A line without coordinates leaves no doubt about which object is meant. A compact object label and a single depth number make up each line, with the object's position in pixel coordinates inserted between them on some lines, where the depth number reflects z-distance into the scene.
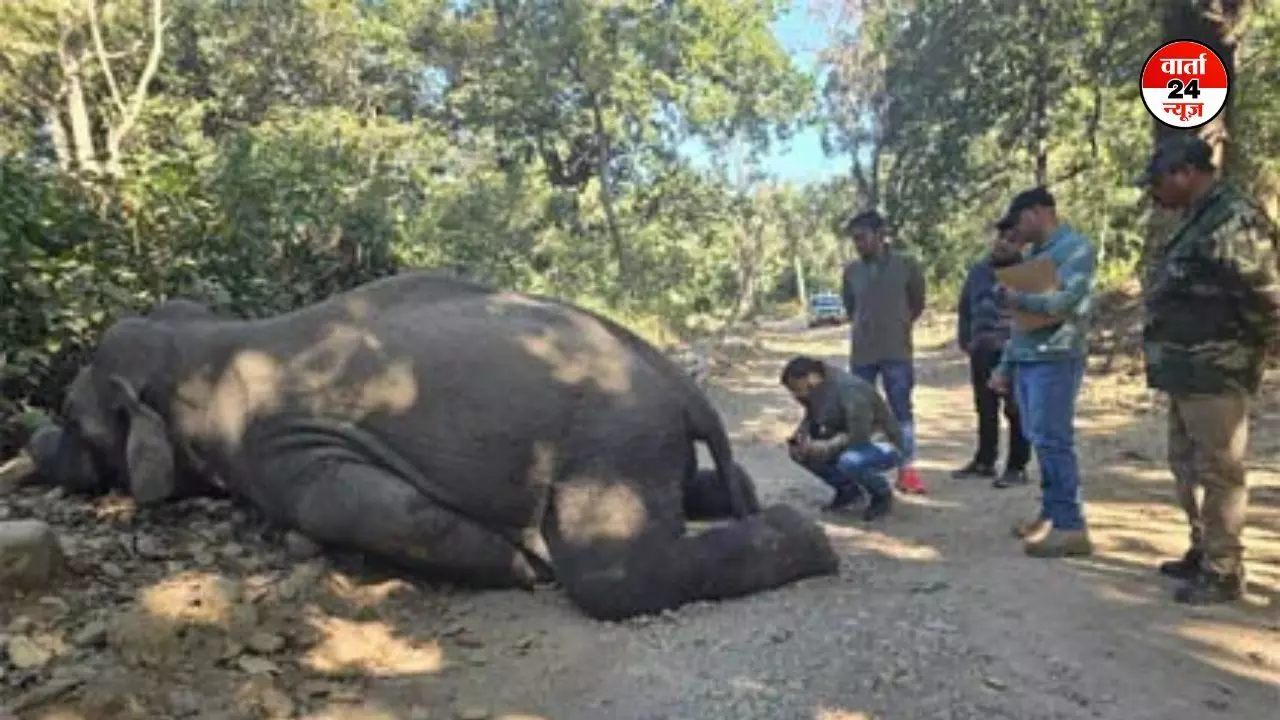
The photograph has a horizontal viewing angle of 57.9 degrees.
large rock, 4.32
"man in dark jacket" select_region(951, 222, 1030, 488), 7.56
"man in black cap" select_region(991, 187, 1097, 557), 5.45
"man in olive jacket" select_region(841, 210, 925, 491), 7.43
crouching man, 6.26
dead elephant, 4.88
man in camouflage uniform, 4.54
